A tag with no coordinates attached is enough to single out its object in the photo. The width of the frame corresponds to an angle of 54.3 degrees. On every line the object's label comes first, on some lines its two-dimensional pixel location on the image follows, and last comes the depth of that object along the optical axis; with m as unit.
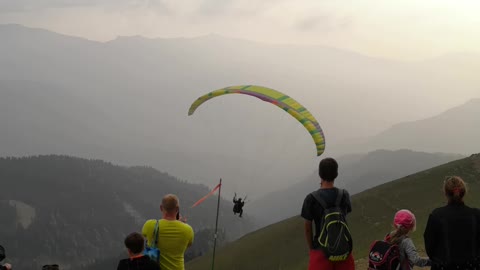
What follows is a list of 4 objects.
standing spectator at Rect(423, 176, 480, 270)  7.46
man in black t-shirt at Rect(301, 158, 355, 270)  8.09
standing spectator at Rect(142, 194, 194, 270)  8.37
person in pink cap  7.60
